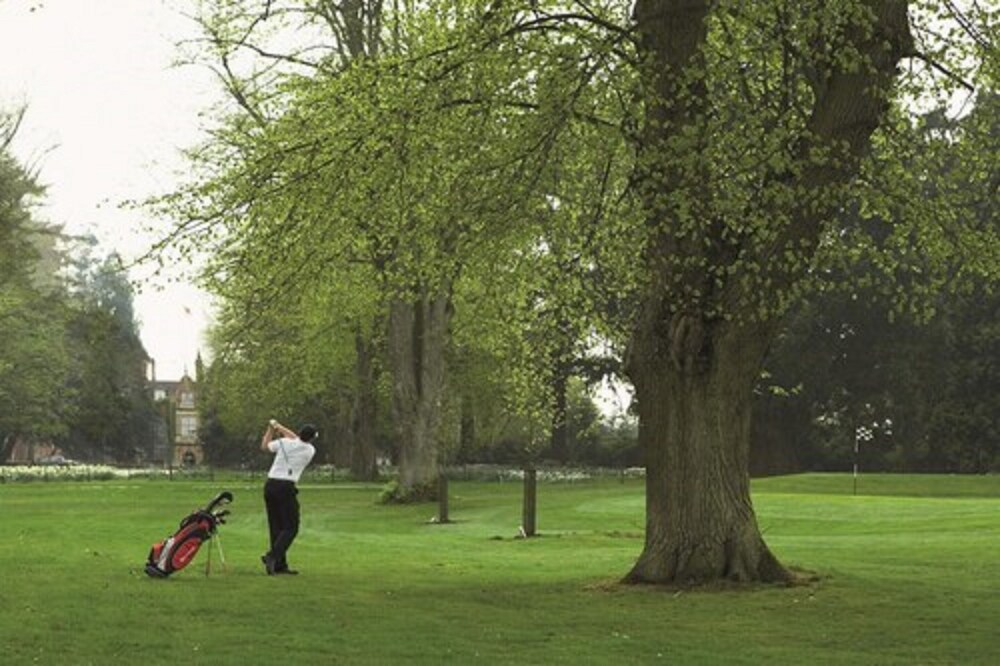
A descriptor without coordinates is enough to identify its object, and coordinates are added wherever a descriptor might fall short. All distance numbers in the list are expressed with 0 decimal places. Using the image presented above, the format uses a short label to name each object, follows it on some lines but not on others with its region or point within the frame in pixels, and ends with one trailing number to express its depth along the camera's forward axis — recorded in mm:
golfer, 20609
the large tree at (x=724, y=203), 18000
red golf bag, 19844
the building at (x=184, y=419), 139875
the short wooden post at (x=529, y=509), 30484
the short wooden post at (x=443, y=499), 36875
